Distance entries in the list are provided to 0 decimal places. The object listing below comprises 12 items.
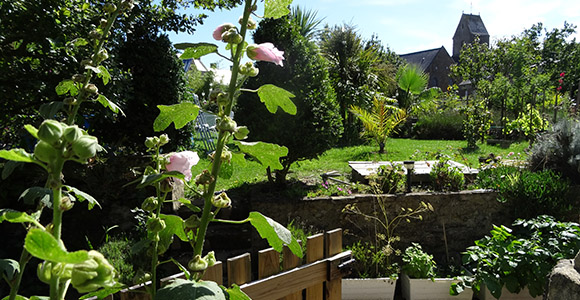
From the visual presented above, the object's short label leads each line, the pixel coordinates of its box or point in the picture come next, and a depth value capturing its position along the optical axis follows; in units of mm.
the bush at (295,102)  5434
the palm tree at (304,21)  12055
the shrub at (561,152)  5289
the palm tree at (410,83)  14602
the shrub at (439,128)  13148
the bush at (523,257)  3342
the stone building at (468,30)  46531
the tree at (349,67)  12326
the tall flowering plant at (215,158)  603
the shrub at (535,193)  4746
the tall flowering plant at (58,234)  344
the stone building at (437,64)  36625
